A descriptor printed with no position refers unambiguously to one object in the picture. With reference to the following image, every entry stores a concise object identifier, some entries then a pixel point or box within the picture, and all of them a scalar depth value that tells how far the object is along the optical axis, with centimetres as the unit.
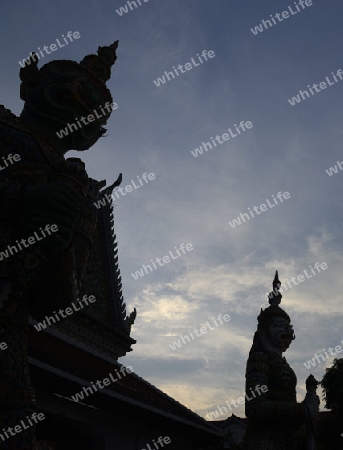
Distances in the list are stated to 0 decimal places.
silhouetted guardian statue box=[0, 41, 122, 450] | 204
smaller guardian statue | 498
